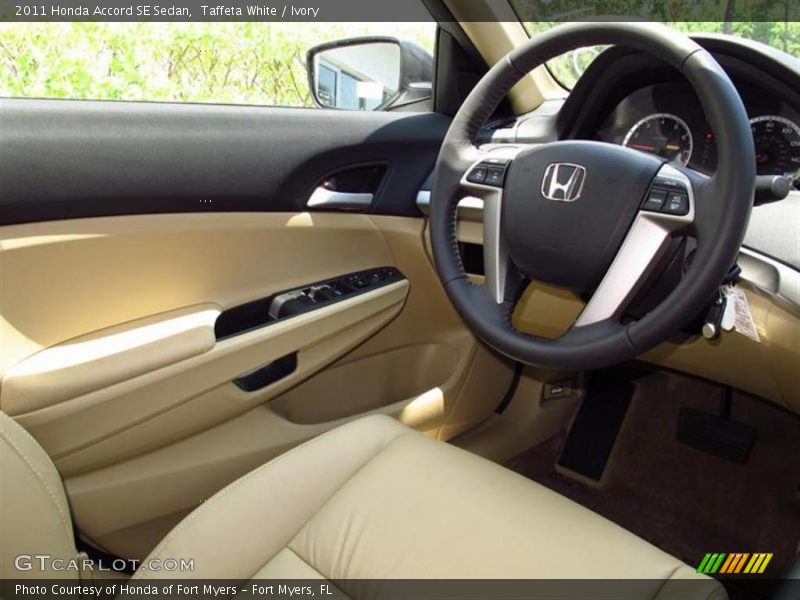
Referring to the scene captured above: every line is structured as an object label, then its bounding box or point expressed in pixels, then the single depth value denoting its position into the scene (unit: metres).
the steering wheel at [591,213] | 0.87
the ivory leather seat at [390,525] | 0.88
